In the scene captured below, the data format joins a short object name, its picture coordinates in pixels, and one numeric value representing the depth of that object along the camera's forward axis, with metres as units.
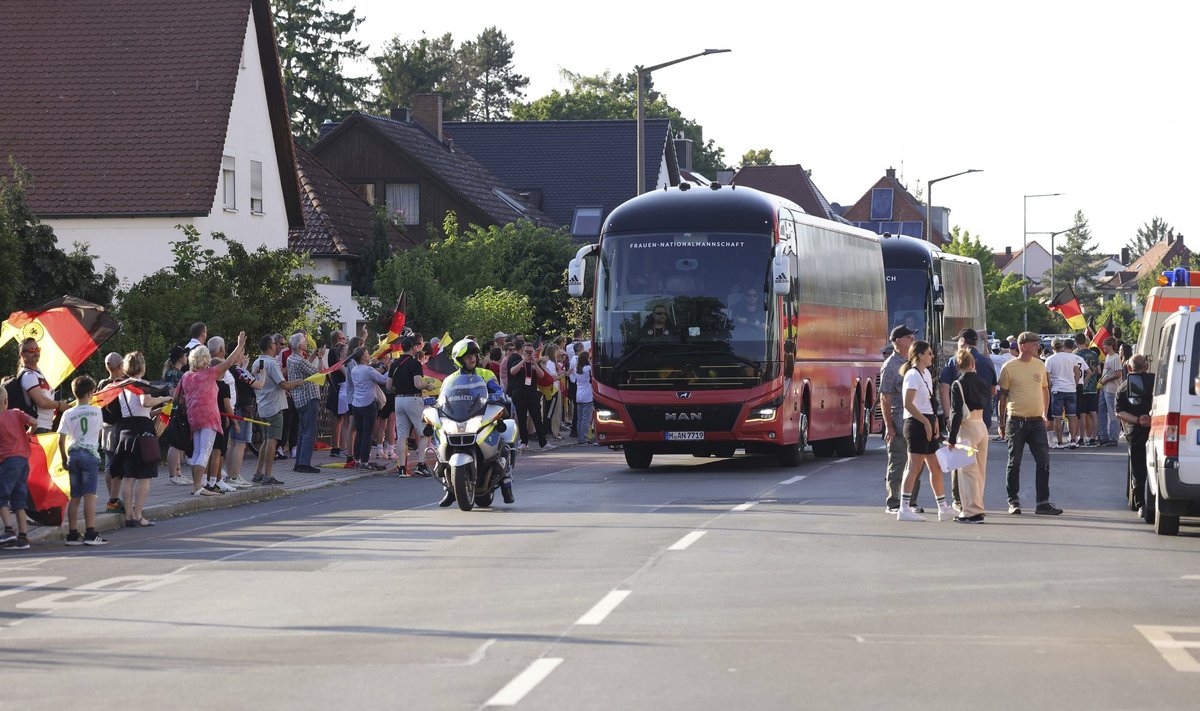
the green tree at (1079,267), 193.88
